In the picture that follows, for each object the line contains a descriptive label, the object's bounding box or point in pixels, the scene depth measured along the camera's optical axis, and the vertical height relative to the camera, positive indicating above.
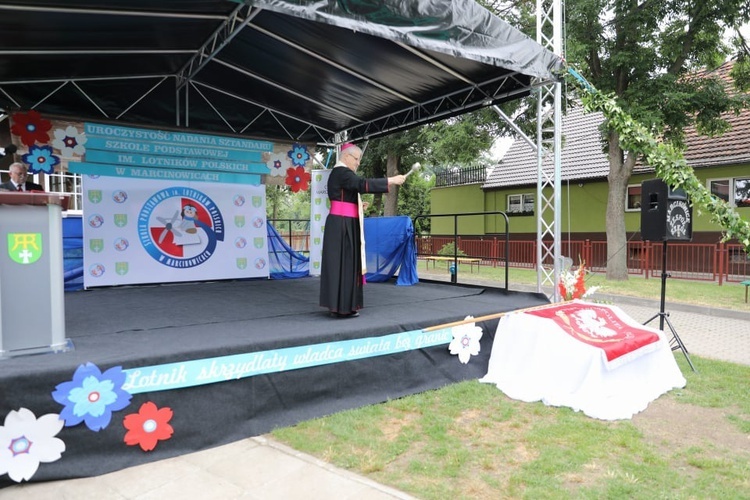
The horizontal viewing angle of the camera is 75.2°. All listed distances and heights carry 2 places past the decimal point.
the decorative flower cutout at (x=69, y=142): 6.21 +1.28
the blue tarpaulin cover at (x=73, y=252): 6.27 -0.14
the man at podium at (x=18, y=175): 5.16 +0.71
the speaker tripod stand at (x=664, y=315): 4.64 -0.74
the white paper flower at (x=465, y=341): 4.25 -0.89
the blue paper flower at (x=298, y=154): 8.08 +1.45
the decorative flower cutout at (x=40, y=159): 6.04 +1.03
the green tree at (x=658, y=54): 9.64 +3.97
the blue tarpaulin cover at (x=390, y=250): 6.84 -0.13
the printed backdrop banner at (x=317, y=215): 7.98 +0.43
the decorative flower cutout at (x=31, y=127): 6.00 +1.42
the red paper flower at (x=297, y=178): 8.08 +1.04
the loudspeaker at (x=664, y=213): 4.64 +0.27
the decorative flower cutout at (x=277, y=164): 7.86 +1.25
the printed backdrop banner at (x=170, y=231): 6.34 +0.14
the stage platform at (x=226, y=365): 2.60 -0.80
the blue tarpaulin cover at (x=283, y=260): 7.97 -0.32
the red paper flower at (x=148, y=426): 2.72 -1.05
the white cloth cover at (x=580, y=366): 3.66 -1.03
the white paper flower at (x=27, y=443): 2.40 -1.02
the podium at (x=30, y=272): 2.62 -0.17
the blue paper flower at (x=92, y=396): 2.56 -0.83
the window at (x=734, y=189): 13.30 +1.41
